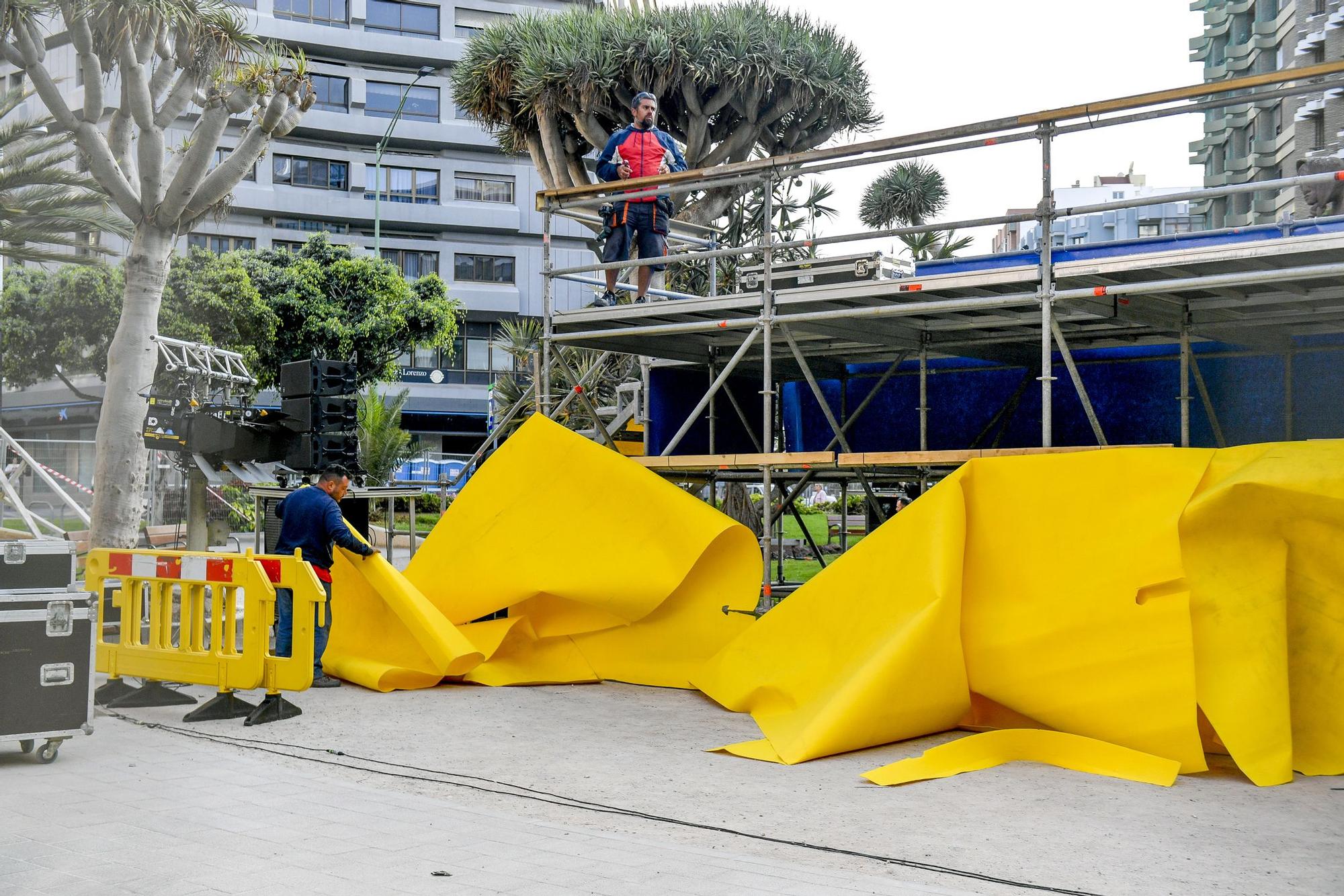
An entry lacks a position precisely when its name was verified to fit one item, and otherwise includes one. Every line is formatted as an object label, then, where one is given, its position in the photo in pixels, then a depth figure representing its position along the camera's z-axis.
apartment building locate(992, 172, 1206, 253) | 55.18
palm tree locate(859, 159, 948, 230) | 35.12
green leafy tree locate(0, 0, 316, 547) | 15.06
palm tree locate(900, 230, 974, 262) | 30.64
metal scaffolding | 8.19
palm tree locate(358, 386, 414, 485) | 32.03
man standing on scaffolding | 11.73
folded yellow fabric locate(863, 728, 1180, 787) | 6.57
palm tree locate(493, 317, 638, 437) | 23.45
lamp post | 45.27
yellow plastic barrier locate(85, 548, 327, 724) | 8.28
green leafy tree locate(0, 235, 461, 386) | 37.56
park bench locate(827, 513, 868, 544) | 28.32
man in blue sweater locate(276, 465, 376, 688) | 9.29
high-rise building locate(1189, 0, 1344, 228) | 39.81
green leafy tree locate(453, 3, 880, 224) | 23.16
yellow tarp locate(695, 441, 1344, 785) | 6.55
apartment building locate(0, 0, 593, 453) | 53.03
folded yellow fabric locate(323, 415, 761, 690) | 9.44
